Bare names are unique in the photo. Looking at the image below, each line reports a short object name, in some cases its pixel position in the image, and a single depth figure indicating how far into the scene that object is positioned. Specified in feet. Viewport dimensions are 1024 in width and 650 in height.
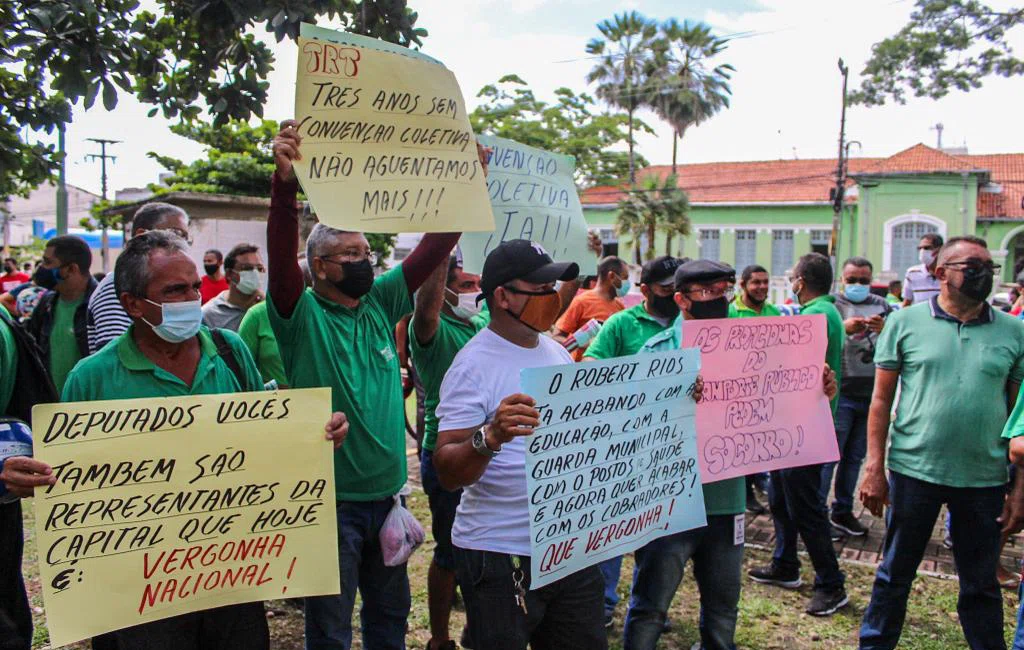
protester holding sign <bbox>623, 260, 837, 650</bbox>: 10.94
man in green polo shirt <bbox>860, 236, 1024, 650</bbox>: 11.82
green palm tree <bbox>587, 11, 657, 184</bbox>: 130.62
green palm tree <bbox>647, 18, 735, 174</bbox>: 135.85
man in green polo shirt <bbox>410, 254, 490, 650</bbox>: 12.19
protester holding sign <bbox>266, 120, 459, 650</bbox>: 9.67
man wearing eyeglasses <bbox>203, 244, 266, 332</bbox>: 15.57
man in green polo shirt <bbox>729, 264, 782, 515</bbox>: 17.95
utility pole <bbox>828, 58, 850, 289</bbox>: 100.84
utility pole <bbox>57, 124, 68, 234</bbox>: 73.45
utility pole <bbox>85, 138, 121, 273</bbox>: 134.21
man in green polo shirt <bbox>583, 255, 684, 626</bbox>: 12.87
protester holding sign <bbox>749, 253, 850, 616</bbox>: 15.48
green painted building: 117.60
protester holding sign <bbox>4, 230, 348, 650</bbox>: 8.04
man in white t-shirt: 8.58
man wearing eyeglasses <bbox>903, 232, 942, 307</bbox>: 24.18
